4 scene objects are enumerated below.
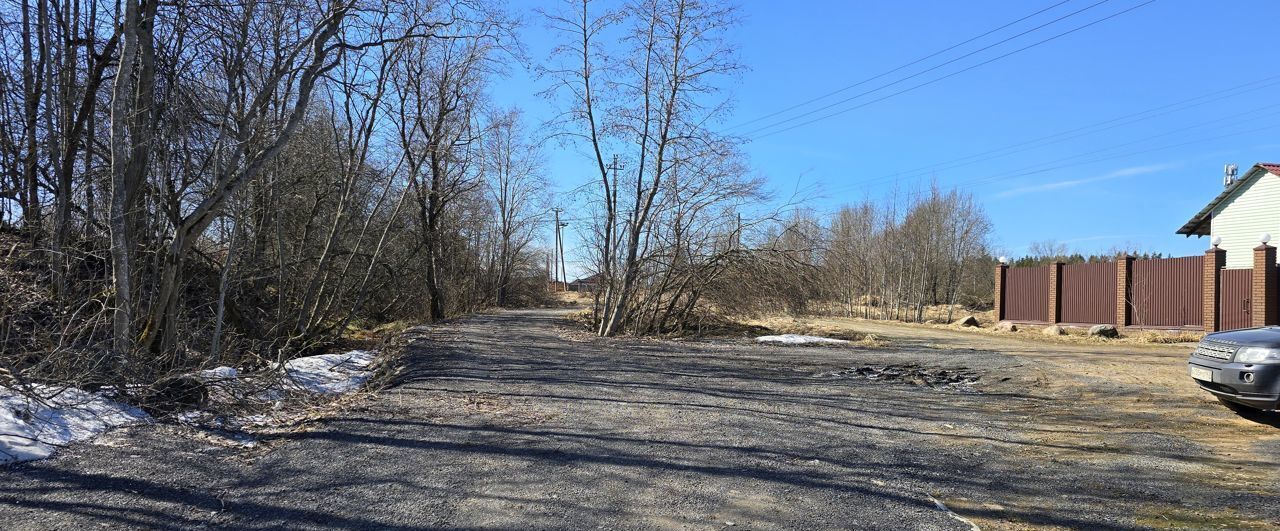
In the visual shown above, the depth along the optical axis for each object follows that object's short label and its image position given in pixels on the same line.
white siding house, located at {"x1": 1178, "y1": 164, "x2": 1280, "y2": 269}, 24.36
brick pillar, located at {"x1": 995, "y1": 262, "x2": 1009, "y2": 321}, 28.55
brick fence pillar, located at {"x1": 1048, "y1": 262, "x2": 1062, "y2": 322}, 25.27
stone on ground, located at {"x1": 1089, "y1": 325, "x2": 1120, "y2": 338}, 20.62
